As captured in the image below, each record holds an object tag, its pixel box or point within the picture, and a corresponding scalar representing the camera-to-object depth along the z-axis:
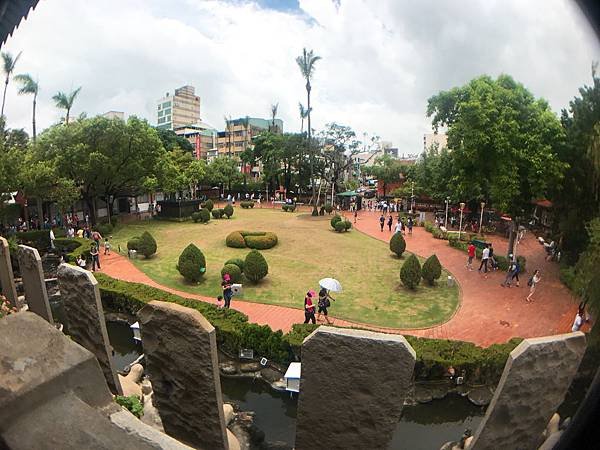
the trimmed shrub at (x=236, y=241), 21.53
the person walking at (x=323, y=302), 12.31
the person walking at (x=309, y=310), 11.48
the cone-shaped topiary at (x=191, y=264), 15.61
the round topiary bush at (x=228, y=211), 33.09
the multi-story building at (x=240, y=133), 80.06
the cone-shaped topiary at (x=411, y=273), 15.03
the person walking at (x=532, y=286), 14.17
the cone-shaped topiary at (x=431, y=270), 15.57
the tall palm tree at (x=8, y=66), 30.49
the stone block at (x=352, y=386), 5.01
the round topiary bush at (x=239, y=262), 16.44
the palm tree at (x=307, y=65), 36.72
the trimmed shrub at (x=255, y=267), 15.44
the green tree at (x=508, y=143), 14.84
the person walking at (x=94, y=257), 17.58
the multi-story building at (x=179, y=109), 98.69
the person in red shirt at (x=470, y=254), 18.44
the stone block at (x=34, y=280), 9.28
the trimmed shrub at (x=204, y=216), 30.42
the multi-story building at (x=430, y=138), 68.54
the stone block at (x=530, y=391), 5.18
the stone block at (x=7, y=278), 10.47
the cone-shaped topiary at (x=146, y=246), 19.36
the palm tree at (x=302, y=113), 47.22
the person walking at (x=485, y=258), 17.47
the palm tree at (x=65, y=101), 33.81
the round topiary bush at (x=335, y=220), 26.94
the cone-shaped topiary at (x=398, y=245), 19.83
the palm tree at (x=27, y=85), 31.59
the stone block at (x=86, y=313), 7.26
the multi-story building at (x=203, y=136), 82.81
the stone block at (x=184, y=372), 5.45
